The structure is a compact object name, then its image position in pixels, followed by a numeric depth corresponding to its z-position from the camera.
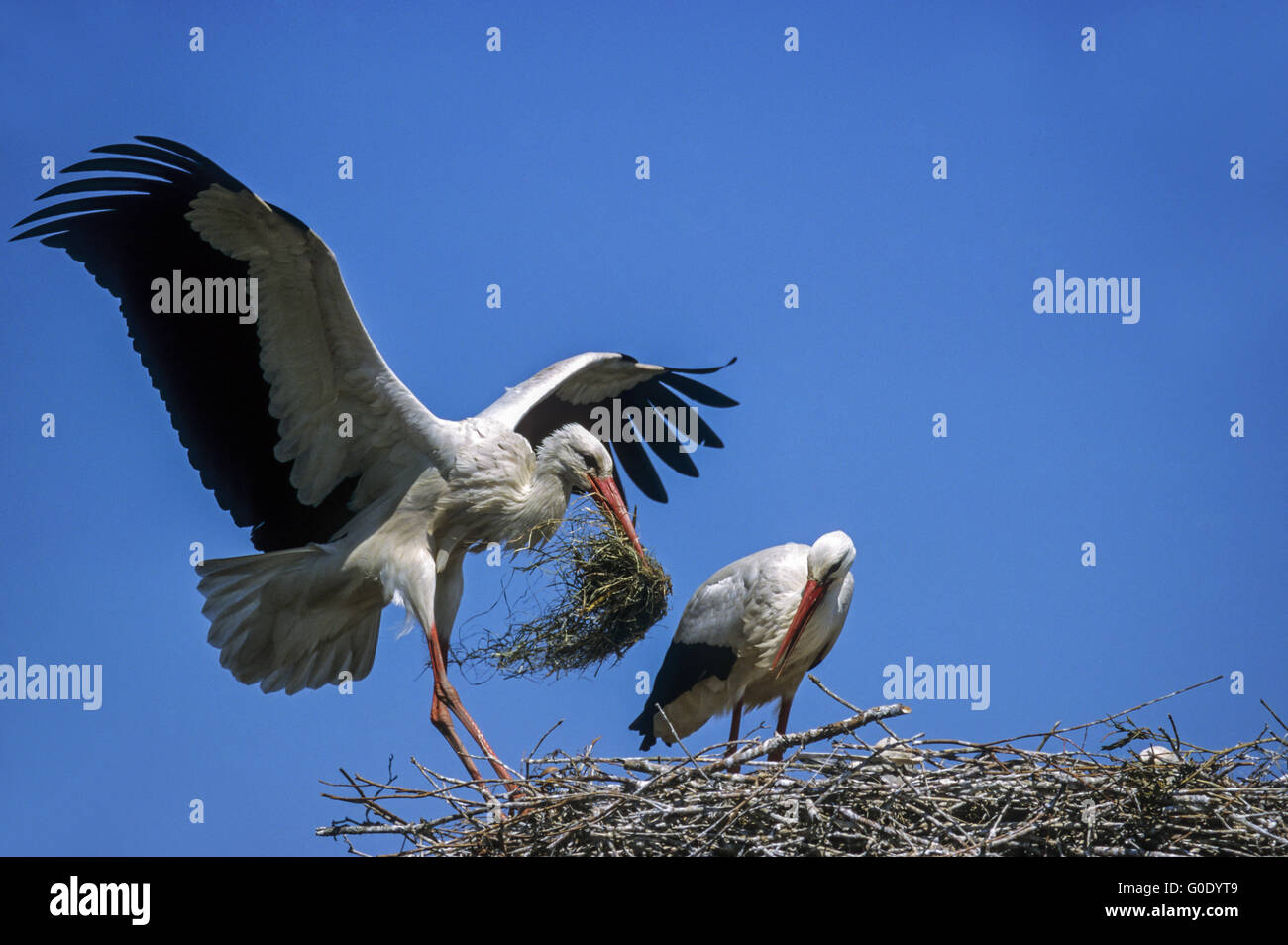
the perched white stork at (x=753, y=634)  10.25
